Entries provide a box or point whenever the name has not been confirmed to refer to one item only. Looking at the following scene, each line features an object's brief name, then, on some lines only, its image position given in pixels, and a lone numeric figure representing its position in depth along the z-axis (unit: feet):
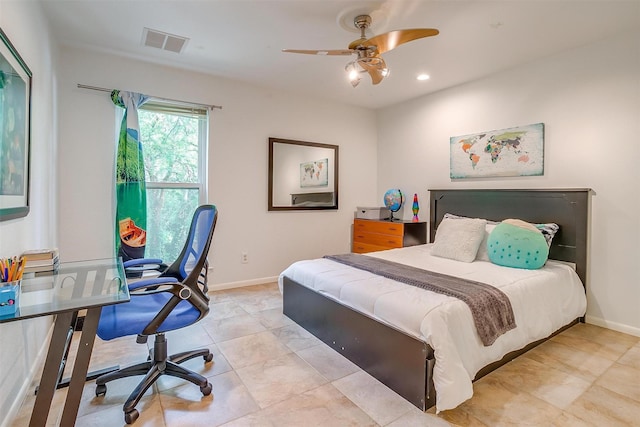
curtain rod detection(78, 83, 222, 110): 9.88
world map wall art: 10.52
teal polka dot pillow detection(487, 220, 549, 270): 8.64
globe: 14.80
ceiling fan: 6.81
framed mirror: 13.65
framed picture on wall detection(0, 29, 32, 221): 4.89
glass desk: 3.96
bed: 5.60
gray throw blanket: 6.15
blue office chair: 5.25
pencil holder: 3.73
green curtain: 10.24
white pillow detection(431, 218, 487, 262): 9.85
